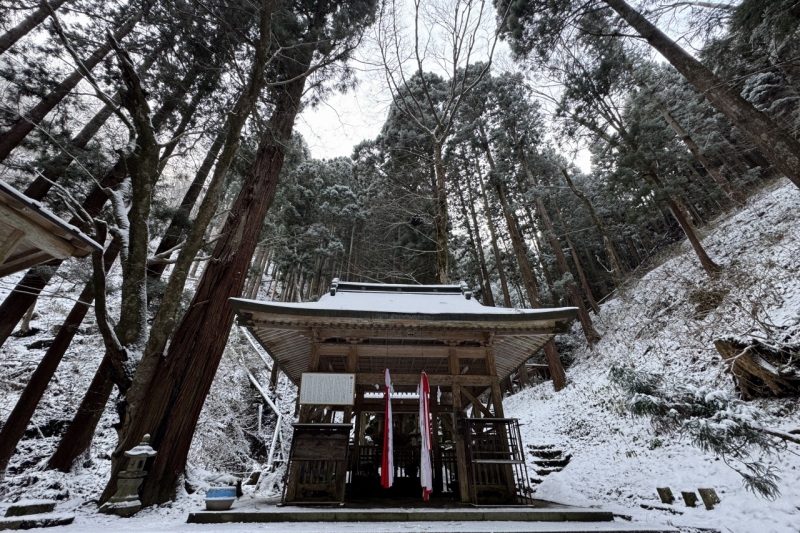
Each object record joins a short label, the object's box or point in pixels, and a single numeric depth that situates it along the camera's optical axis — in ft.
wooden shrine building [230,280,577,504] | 15.88
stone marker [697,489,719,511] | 14.82
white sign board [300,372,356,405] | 16.99
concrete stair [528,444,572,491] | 26.59
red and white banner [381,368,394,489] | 14.87
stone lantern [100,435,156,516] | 13.09
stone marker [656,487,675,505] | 16.17
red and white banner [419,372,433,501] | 14.87
